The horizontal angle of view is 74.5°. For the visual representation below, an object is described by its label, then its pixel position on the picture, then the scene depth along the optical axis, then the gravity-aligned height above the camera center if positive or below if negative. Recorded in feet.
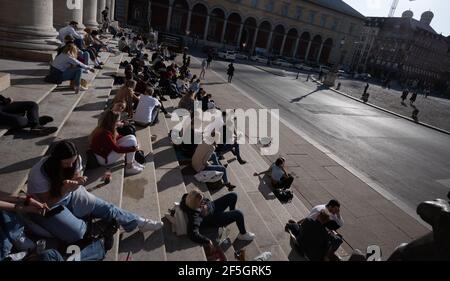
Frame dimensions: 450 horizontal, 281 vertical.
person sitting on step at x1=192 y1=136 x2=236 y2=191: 21.22 -8.43
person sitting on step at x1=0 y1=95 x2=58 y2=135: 16.29 -6.09
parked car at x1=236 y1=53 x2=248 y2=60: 154.65 -6.20
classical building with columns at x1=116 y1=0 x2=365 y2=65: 168.76 +12.03
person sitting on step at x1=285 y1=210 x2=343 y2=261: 16.58 -9.61
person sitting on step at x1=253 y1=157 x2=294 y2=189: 25.32 -10.07
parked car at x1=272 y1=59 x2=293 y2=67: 159.04 -5.70
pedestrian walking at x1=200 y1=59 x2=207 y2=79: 69.45 -7.74
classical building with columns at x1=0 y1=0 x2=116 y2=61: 28.29 -2.55
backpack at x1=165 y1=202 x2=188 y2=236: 14.56 -8.82
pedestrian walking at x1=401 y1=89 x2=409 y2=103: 106.07 -6.71
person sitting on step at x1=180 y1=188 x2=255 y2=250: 14.32 -8.91
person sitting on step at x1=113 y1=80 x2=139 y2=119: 25.47 -5.95
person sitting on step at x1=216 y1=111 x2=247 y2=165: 28.34 -9.38
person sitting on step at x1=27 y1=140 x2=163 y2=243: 11.00 -6.60
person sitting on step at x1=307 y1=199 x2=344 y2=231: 18.02 -8.90
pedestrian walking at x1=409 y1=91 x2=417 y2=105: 104.22 -6.99
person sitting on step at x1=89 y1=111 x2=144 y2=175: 16.53 -6.65
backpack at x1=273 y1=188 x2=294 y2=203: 24.45 -11.12
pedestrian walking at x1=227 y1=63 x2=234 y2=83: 68.65 -6.33
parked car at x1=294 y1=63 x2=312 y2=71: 165.03 -6.02
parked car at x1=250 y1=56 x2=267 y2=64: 155.74 -5.97
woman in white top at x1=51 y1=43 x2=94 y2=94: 24.80 -4.48
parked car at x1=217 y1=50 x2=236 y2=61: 130.11 -6.07
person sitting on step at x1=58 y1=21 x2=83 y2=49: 34.06 -2.55
